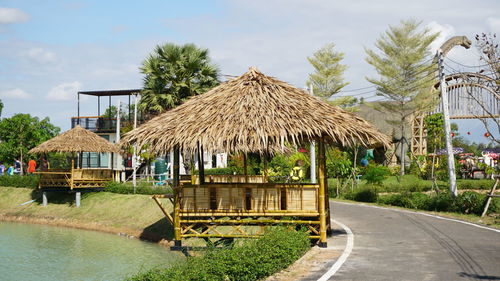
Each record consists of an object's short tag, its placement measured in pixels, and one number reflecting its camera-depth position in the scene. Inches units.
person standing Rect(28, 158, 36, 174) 1698.9
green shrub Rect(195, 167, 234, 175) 1597.7
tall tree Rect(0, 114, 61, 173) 2038.6
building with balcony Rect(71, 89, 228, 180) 1879.9
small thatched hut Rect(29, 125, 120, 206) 1349.7
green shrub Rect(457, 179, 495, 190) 1182.3
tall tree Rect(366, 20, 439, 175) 1749.5
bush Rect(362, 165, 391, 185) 1177.4
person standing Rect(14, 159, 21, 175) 2000.9
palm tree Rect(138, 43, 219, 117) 1332.4
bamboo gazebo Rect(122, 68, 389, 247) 556.1
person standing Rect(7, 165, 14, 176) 1792.6
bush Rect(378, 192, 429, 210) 915.4
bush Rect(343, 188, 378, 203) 1078.9
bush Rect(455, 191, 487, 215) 808.9
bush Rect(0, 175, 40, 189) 1535.4
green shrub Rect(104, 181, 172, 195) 1257.8
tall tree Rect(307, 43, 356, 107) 2123.5
